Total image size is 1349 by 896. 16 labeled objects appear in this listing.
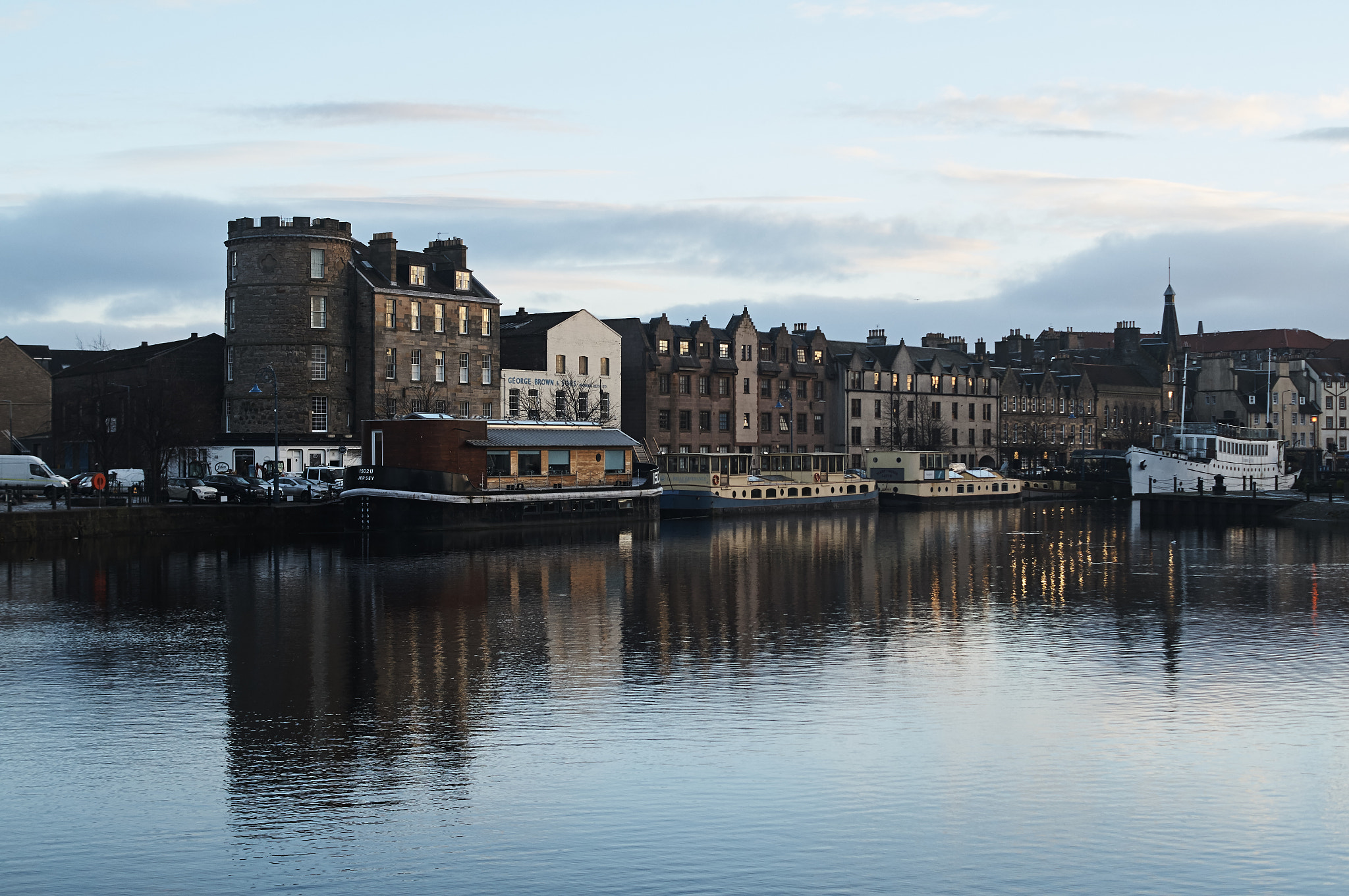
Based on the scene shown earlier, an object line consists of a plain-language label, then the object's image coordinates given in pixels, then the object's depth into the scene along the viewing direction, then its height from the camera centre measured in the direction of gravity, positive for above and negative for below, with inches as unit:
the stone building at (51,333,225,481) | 3166.8 +138.6
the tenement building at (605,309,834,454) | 4254.4 +229.2
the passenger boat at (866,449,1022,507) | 3961.6 -85.9
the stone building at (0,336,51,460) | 3853.3 +183.8
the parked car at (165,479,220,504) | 2655.0 -53.8
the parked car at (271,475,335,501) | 2768.2 -56.2
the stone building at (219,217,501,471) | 3383.4 +311.3
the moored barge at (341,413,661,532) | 2539.4 -35.2
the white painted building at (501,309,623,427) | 3841.0 +262.8
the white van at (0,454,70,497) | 2741.1 -15.5
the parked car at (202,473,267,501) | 2704.2 -50.4
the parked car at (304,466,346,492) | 3154.5 -28.4
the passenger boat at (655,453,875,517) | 3297.2 -73.0
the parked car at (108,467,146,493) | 2913.4 -32.0
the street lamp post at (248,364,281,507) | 2974.9 +184.8
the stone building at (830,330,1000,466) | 4965.6 +207.7
